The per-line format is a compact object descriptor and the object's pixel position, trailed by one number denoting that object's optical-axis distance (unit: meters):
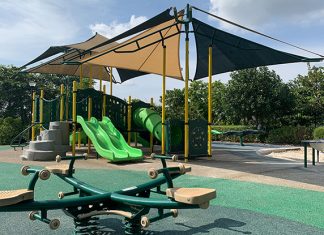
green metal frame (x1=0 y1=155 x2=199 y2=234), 2.83
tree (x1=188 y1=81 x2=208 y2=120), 32.38
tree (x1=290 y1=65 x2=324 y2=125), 22.11
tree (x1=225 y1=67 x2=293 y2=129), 21.20
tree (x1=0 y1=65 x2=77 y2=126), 30.88
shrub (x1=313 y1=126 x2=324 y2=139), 17.98
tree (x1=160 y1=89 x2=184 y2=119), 31.53
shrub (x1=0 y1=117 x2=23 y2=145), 20.38
